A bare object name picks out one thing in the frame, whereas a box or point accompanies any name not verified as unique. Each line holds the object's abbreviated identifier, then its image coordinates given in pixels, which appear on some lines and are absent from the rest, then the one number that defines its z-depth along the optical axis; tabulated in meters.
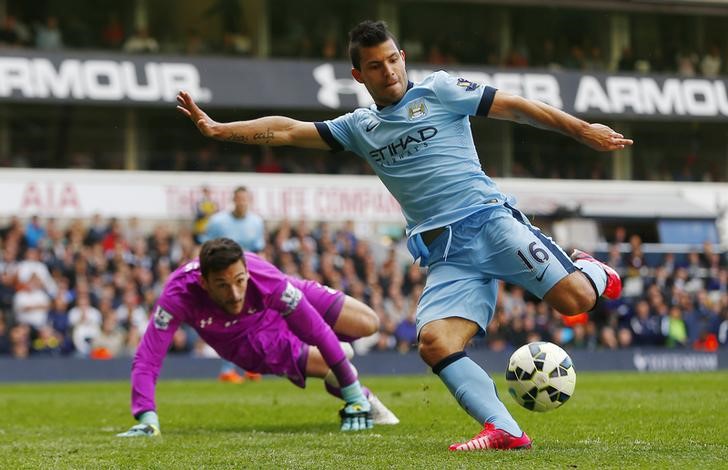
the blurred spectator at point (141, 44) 31.00
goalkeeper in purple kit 8.88
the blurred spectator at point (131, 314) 21.94
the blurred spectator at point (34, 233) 23.48
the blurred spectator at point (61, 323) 21.38
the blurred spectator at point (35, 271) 21.98
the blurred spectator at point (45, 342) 21.09
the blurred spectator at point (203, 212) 24.22
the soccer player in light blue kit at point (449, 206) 7.67
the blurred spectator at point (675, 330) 25.09
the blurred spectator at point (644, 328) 24.98
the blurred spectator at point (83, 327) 21.47
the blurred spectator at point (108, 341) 21.48
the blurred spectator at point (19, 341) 20.78
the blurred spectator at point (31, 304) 21.41
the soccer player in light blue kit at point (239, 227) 16.27
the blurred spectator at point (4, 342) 20.97
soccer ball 7.95
